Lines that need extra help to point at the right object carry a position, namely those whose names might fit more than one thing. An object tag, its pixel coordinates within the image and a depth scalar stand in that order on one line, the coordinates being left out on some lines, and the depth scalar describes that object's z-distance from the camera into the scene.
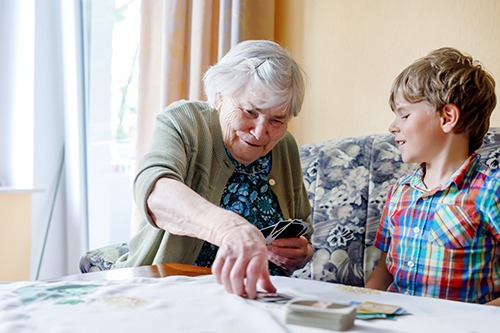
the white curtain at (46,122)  2.82
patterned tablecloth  0.90
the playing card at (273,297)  1.06
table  1.26
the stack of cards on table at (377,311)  0.97
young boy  1.60
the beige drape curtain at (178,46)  2.53
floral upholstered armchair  2.02
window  2.83
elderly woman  1.63
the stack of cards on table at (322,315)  0.90
